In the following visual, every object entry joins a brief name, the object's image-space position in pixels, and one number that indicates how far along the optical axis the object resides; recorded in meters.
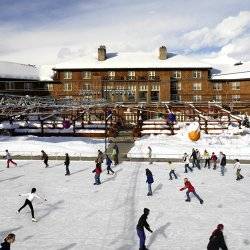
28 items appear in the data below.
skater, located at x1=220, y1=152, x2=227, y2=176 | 15.86
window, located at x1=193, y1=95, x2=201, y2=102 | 42.50
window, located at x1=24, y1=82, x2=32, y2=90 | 42.31
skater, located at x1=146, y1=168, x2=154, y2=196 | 12.65
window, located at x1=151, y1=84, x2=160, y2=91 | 40.97
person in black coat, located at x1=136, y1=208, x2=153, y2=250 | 8.14
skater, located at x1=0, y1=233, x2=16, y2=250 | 6.43
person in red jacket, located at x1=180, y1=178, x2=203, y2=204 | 11.64
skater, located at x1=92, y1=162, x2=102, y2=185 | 14.09
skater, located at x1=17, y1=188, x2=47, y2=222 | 10.42
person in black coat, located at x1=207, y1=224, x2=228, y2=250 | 7.11
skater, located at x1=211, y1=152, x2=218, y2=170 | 17.23
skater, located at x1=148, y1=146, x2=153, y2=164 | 19.45
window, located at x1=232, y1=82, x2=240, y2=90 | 43.14
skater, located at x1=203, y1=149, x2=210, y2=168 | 17.45
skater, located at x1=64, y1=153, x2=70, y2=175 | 16.05
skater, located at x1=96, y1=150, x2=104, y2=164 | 16.16
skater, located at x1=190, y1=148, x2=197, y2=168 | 17.42
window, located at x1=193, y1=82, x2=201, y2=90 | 42.35
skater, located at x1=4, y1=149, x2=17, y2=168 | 17.62
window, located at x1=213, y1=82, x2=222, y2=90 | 43.22
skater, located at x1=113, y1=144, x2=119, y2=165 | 18.39
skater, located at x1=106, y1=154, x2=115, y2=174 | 16.04
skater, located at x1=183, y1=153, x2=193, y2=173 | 16.77
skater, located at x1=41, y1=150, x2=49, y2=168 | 17.66
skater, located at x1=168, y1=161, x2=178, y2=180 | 15.20
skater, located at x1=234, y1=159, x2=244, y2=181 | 14.98
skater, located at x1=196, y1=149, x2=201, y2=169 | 17.46
